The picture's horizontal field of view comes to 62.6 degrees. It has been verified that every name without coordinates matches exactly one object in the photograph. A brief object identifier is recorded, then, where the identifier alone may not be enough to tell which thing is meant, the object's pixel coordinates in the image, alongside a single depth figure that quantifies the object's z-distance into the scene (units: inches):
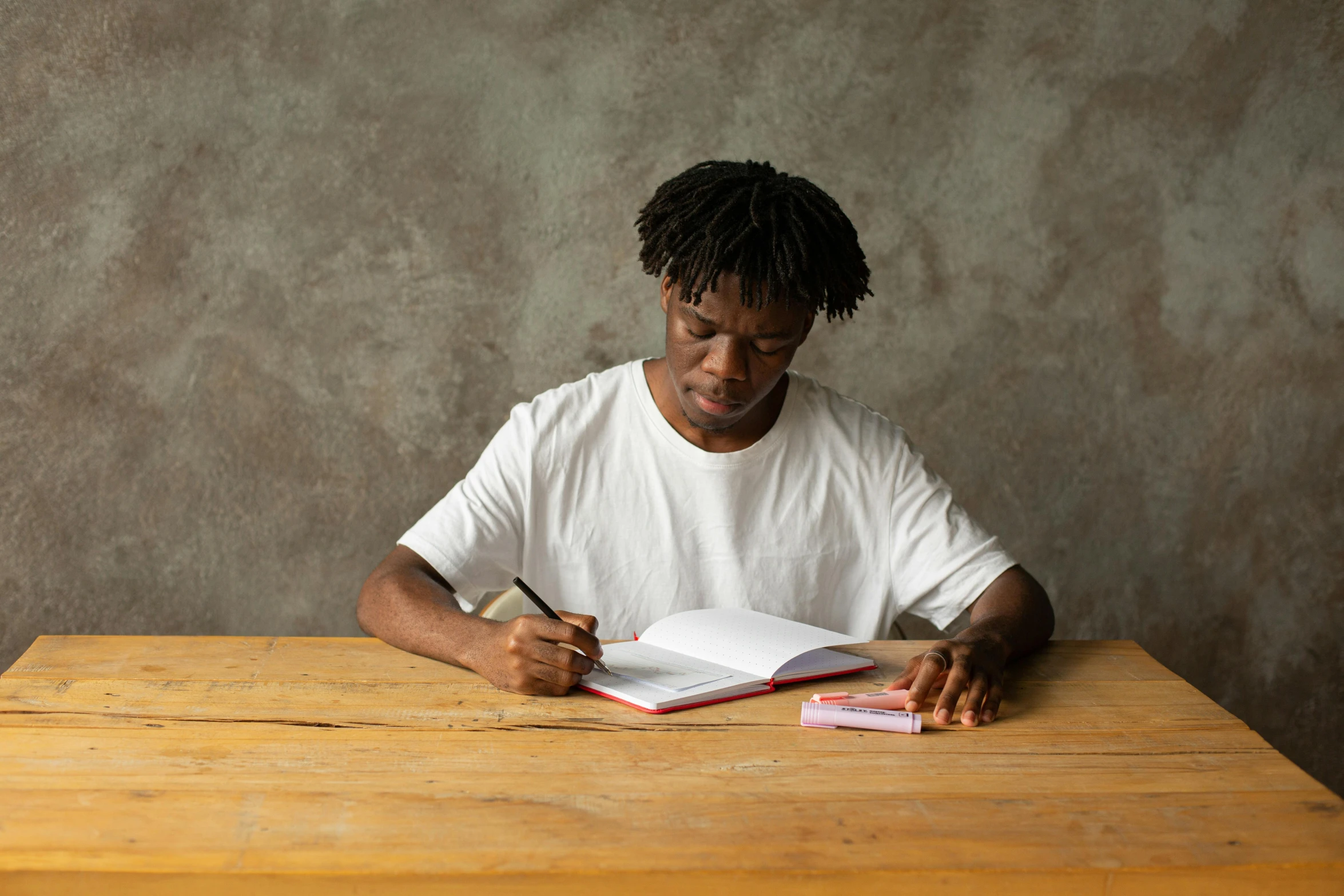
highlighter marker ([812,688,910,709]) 56.6
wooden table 40.5
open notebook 57.2
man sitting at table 70.3
